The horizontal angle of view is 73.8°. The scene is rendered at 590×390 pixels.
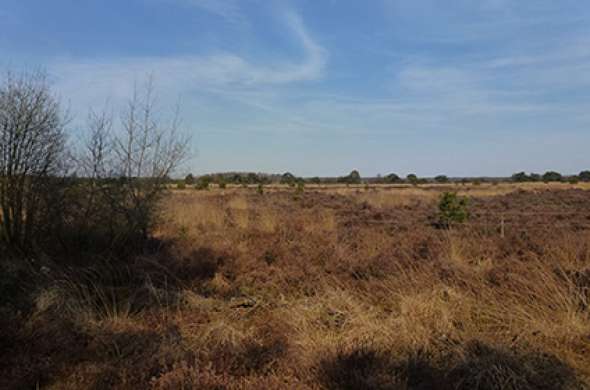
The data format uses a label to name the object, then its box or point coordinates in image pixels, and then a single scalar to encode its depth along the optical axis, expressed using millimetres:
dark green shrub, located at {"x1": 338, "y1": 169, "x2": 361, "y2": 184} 93025
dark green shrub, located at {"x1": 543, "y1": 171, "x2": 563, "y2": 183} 80475
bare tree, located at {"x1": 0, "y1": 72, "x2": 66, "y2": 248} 7605
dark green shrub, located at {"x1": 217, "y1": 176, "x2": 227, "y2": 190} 50194
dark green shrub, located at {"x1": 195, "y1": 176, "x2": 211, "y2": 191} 39219
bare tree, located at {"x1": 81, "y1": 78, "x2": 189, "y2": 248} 8711
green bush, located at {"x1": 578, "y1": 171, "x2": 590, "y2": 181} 78194
